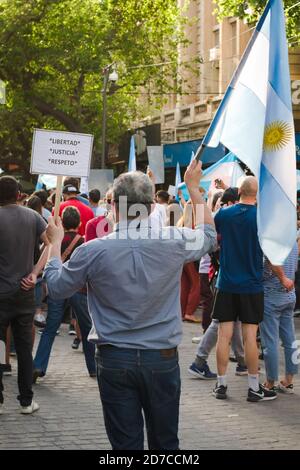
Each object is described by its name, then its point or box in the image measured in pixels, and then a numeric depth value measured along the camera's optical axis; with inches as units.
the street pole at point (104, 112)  1365.4
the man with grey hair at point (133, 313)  193.2
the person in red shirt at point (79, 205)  519.2
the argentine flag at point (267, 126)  247.6
